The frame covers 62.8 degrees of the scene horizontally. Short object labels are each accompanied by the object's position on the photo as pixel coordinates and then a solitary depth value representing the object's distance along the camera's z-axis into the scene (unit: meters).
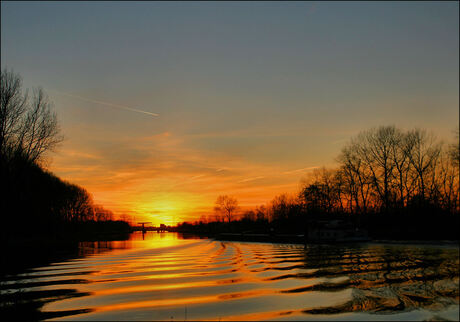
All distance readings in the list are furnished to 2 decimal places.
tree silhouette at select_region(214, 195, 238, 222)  130.10
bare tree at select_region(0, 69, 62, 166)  34.97
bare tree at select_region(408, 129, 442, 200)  56.00
